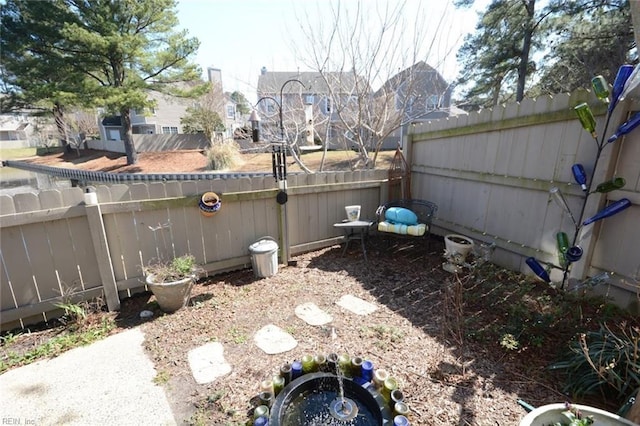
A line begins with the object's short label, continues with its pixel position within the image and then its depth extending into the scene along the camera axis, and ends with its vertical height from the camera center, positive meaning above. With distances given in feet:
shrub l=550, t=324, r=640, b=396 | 5.33 -4.39
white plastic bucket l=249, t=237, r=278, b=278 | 11.22 -4.48
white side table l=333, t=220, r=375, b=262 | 12.99 -4.40
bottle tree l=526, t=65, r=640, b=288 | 7.21 -0.98
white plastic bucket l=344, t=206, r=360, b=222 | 13.50 -3.29
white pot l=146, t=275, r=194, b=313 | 8.74 -4.55
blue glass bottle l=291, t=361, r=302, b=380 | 5.97 -4.65
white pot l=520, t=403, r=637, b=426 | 3.75 -3.60
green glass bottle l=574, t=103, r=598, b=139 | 7.52 +0.53
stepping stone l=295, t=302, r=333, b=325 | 8.63 -5.28
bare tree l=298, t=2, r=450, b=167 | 18.54 +5.43
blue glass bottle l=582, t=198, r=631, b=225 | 7.49 -1.83
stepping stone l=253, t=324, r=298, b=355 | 7.39 -5.21
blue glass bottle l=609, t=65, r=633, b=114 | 7.17 +1.37
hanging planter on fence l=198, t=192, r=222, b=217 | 10.51 -2.23
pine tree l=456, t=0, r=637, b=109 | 24.76 +9.35
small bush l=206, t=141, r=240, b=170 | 44.24 -2.41
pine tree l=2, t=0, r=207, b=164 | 34.50 +11.87
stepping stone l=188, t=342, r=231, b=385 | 6.55 -5.20
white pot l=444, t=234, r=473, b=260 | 11.23 -4.12
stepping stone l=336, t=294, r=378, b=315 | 9.16 -5.30
